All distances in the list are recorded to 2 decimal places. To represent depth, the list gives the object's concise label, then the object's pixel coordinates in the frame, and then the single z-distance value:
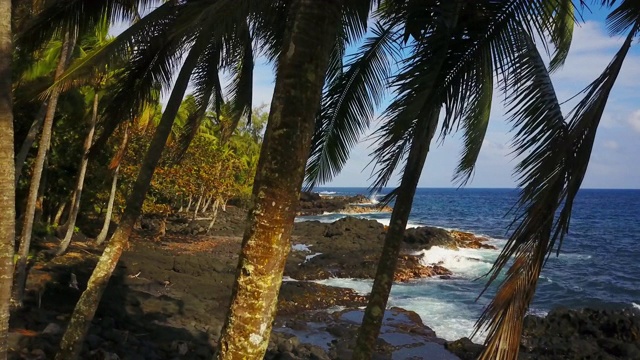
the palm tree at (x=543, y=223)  2.25
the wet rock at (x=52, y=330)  7.39
